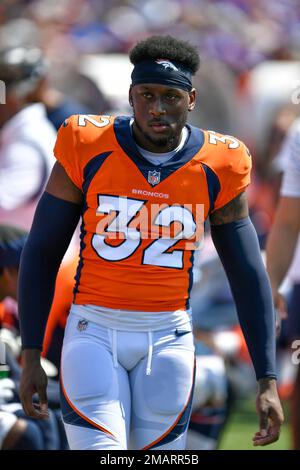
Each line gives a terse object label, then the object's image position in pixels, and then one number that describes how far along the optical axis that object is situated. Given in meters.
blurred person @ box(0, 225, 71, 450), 10.95
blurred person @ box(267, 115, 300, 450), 11.25
